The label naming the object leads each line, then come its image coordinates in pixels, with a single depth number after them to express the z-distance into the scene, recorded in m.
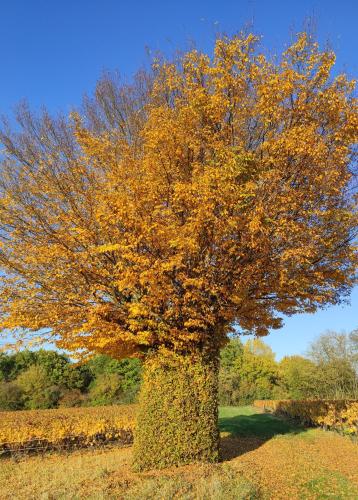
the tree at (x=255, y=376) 48.66
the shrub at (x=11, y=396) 38.69
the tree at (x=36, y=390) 39.53
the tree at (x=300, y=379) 42.75
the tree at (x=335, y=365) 39.69
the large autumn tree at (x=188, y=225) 10.37
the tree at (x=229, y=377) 47.47
